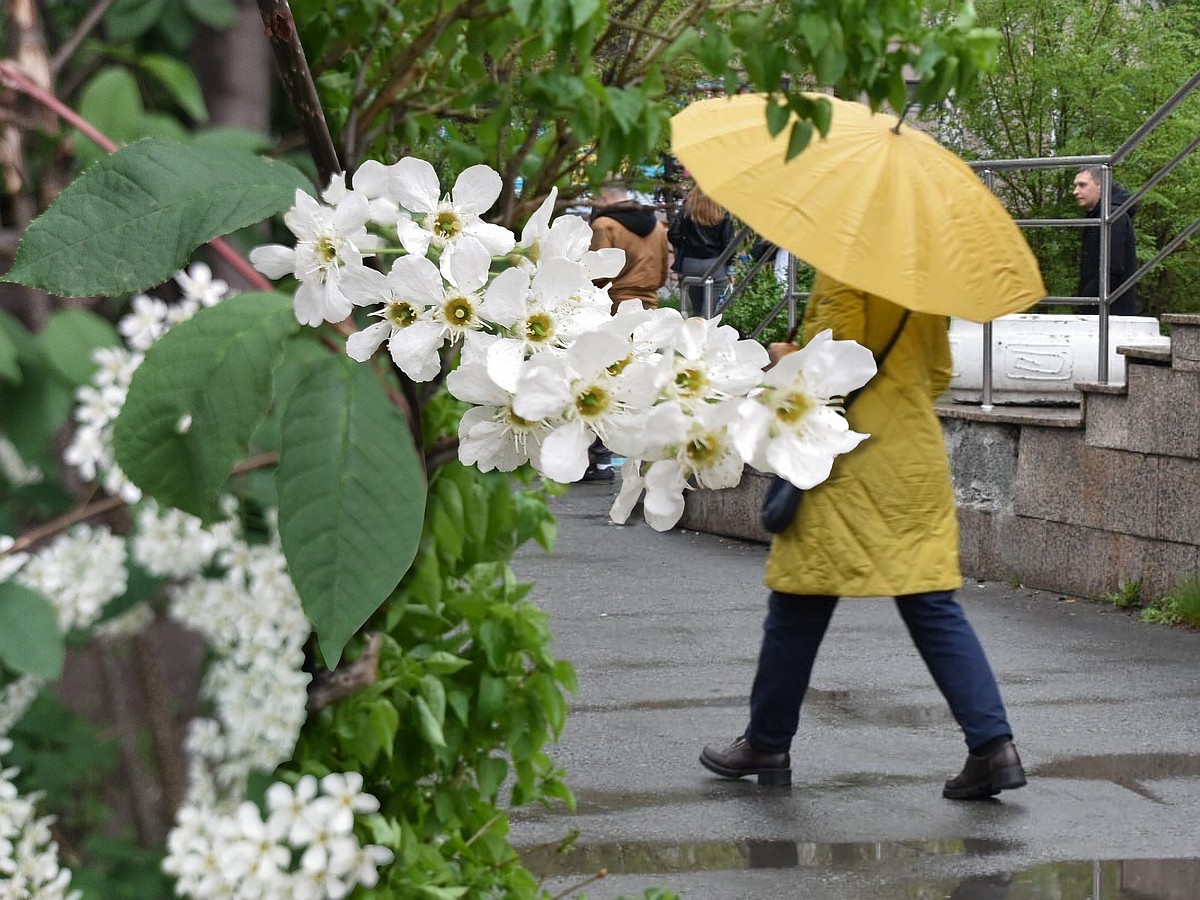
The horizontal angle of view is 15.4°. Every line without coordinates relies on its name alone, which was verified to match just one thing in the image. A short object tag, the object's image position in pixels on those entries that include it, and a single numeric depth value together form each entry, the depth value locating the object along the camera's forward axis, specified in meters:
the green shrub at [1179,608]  15.86
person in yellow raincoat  13.11
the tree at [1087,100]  20.29
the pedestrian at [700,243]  21.27
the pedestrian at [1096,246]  17.24
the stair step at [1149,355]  16.19
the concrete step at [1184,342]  16.02
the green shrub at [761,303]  18.89
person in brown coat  16.56
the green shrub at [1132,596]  16.33
